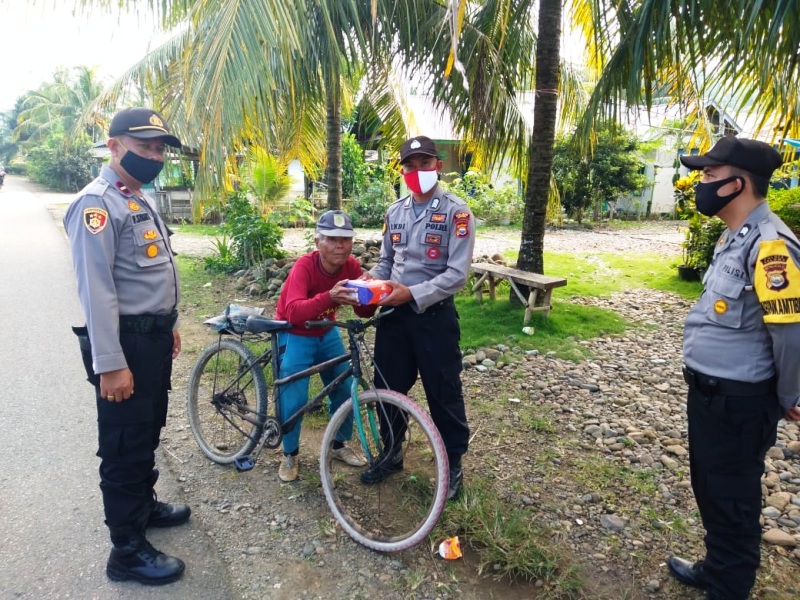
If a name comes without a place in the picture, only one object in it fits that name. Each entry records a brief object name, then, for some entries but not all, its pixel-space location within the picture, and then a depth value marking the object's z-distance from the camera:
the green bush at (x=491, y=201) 17.17
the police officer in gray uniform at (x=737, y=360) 2.11
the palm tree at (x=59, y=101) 35.44
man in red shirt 3.00
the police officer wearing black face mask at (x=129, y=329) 2.44
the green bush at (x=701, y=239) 7.88
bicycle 2.79
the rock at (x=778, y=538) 2.83
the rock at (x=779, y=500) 3.16
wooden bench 6.24
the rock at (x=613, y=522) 2.97
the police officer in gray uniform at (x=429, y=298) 2.98
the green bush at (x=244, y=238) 9.14
